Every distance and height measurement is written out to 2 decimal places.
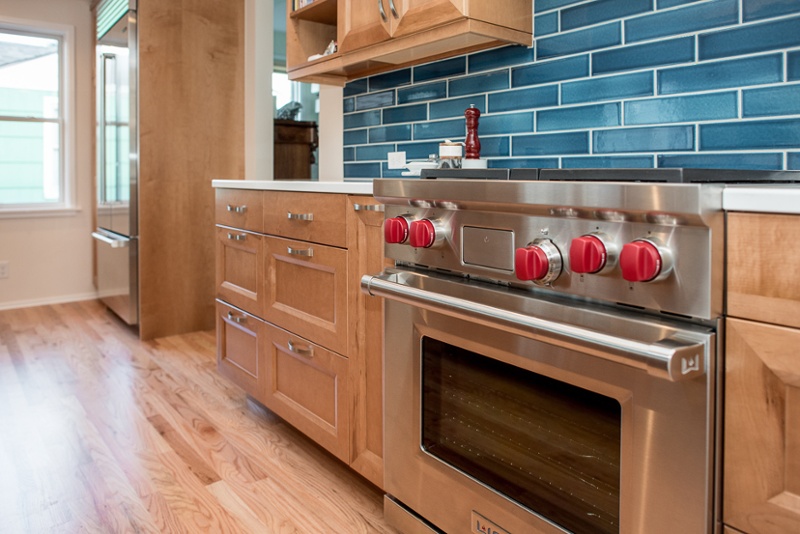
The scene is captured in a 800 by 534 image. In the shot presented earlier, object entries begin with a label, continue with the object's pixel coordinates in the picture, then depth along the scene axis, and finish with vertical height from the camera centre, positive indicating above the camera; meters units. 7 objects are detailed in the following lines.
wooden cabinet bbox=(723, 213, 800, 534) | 0.82 -0.20
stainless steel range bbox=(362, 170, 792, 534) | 0.90 -0.20
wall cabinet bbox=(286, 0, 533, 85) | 1.75 +0.61
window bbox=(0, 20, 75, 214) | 4.37 +0.77
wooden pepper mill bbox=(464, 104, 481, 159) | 1.94 +0.29
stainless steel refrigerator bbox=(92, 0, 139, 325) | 3.56 +0.44
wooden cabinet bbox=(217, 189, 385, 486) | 1.71 -0.26
